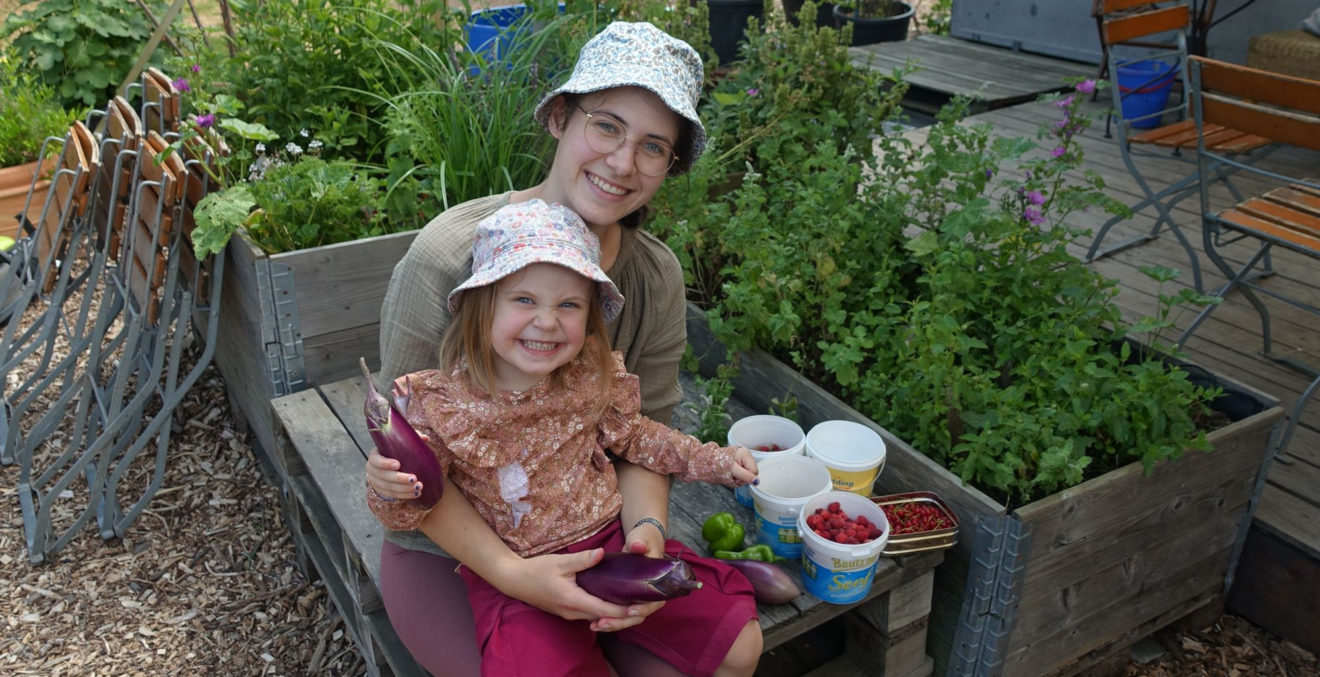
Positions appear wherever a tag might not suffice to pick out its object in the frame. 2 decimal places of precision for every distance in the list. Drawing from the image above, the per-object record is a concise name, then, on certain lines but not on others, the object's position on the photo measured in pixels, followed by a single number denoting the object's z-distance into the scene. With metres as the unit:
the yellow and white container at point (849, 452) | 2.22
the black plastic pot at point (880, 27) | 7.57
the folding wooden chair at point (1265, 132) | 2.85
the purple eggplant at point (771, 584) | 2.01
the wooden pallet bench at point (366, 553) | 2.16
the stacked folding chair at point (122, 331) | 3.04
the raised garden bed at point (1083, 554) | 2.16
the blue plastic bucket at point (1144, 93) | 5.27
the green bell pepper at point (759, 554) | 2.11
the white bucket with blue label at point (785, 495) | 2.13
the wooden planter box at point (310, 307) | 2.78
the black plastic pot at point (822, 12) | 8.07
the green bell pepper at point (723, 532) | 2.15
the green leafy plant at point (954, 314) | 2.24
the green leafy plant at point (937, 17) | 7.89
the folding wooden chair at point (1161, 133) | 3.65
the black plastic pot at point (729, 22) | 6.92
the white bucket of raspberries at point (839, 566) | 1.95
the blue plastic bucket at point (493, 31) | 3.63
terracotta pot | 4.47
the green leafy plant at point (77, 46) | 5.10
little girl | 1.75
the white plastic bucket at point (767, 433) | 2.42
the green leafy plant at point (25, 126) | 4.49
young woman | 1.83
